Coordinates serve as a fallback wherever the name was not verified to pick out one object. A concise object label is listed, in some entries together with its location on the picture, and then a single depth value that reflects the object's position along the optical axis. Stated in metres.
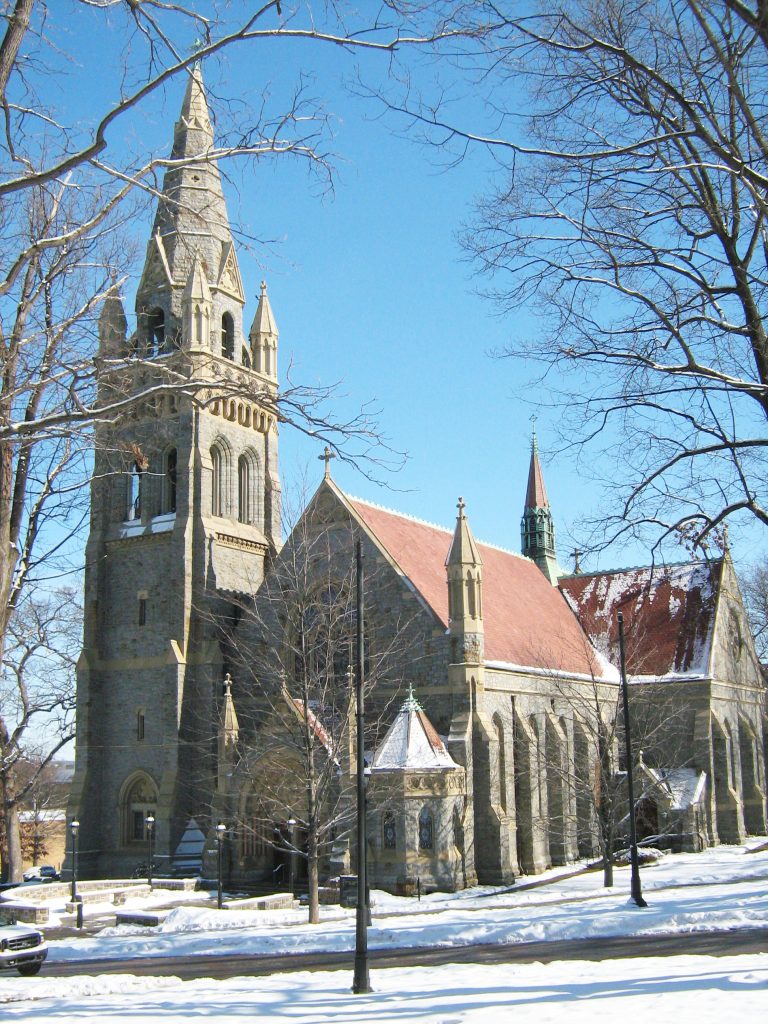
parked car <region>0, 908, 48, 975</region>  17.19
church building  29.20
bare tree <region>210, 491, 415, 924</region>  26.41
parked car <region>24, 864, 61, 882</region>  49.74
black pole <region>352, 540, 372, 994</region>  12.81
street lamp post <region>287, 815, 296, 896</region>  29.44
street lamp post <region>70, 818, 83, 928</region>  28.45
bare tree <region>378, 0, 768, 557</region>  11.12
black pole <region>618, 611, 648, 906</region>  21.53
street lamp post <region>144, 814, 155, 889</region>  31.79
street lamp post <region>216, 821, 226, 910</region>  26.09
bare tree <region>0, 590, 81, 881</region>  35.66
